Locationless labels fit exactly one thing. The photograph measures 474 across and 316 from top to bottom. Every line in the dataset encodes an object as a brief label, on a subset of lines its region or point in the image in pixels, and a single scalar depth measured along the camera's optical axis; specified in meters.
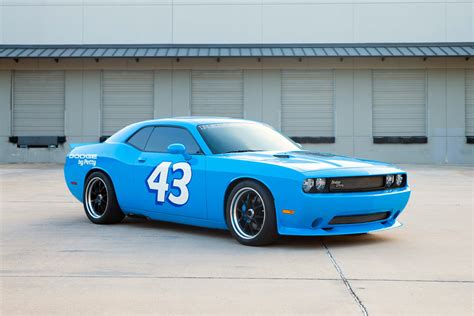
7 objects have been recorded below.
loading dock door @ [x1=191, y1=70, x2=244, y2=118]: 22.86
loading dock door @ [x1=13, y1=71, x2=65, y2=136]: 23.25
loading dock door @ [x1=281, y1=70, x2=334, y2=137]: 22.66
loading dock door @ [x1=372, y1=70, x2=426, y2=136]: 22.55
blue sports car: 6.44
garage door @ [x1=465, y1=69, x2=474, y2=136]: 22.59
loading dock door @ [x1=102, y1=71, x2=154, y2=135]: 23.02
